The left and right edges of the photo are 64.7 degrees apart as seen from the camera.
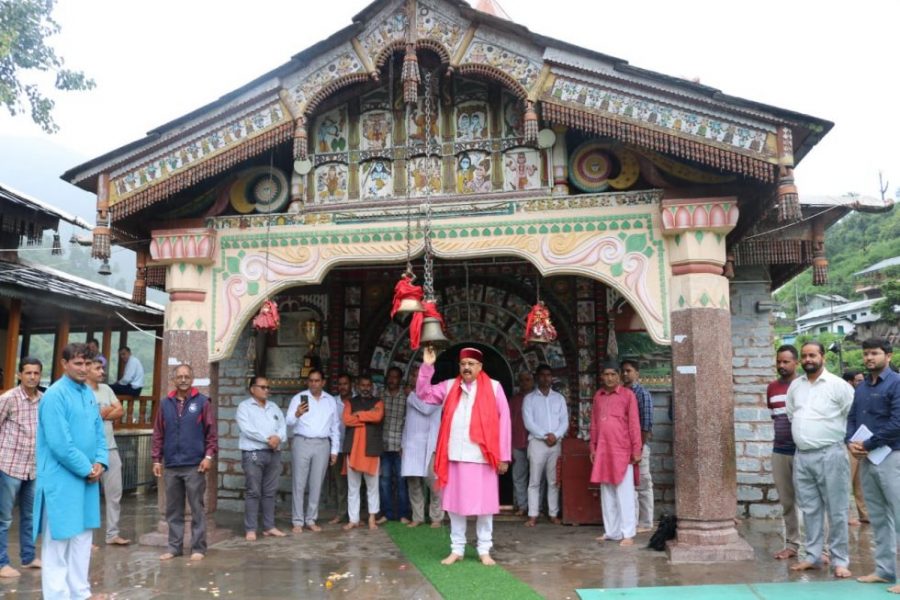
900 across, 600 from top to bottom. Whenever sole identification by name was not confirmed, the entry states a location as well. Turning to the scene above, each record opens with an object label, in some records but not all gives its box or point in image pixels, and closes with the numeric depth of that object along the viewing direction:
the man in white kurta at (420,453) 8.38
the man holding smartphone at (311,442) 8.19
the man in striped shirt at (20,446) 6.22
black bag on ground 6.89
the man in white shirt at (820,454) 5.75
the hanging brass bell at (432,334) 6.24
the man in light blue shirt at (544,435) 8.47
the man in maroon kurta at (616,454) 7.29
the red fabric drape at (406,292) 6.54
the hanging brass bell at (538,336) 7.44
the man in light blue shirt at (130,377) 11.27
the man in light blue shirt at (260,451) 7.62
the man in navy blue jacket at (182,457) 6.75
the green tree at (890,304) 32.94
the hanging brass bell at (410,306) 6.43
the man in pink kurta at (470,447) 6.38
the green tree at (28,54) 10.62
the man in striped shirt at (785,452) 6.59
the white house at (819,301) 49.17
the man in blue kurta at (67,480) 4.73
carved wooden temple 6.64
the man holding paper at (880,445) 5.37
